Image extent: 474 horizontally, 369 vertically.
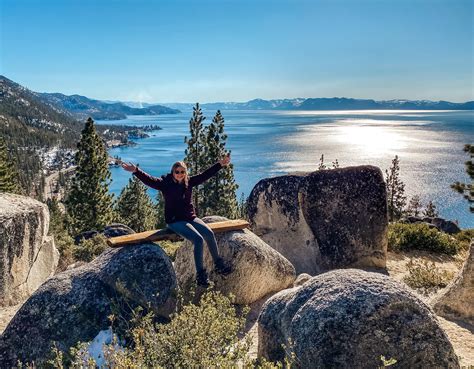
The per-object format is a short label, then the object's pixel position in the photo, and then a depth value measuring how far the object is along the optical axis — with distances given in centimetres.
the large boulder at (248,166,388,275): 1216
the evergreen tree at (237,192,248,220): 5429
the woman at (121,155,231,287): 756
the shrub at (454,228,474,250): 1600
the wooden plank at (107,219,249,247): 712
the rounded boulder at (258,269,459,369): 443
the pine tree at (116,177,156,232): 4959
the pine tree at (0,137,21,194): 4176
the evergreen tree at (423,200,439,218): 5284
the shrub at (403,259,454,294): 1091
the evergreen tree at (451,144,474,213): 1902
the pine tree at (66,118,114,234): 3875
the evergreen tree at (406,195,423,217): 5252
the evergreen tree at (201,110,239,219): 3903
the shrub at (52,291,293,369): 387
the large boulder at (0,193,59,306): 941
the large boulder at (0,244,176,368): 600
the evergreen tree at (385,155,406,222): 4367
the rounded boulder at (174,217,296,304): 869
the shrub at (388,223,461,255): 1508
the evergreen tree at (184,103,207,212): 3841
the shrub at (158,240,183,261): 1363
